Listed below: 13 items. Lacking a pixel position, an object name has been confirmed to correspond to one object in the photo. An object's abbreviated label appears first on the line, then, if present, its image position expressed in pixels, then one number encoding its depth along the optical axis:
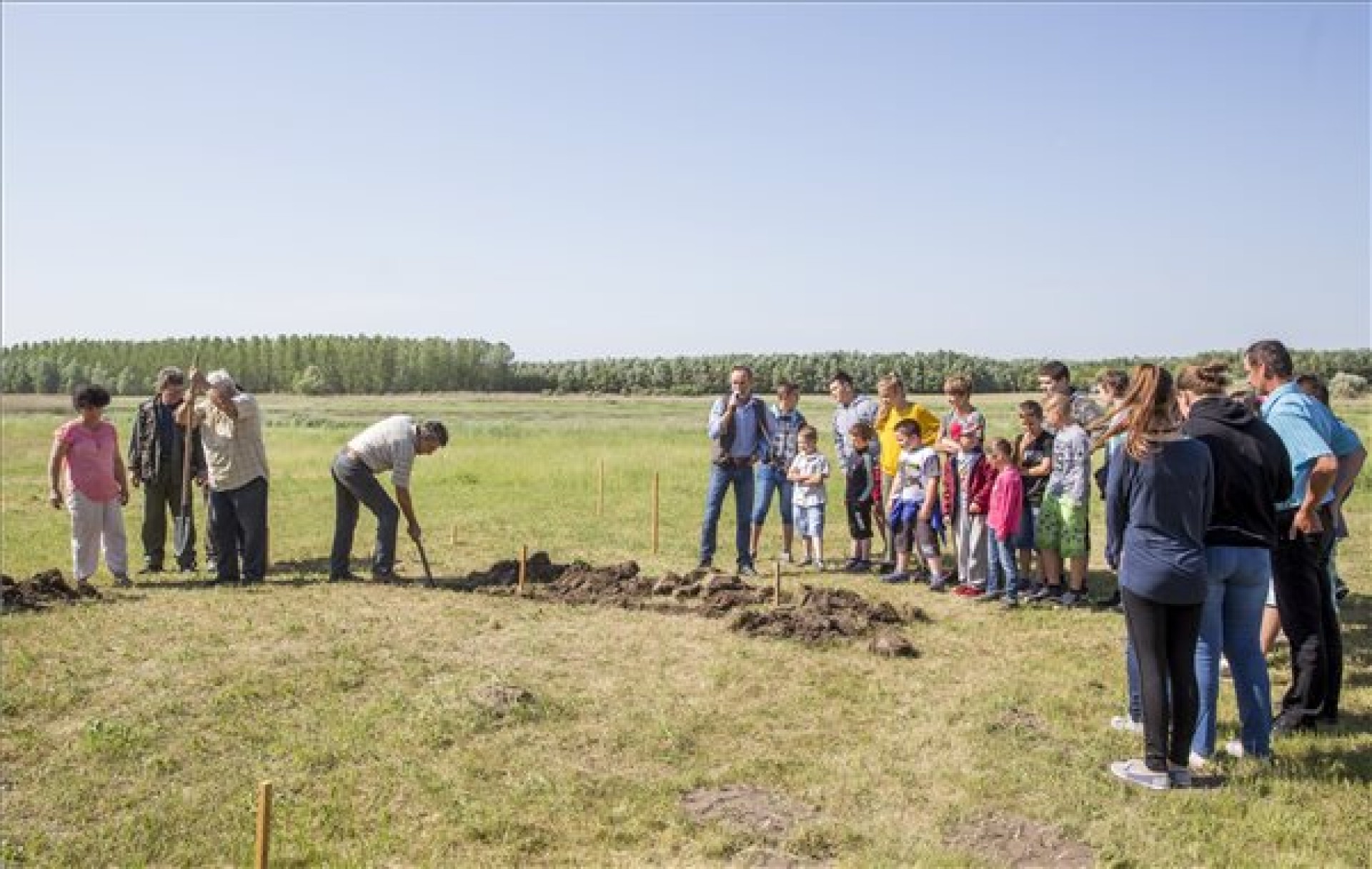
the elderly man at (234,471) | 11.23
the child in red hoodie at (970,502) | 10.82
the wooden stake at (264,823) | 4.16
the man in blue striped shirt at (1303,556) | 6.61
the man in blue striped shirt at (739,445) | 12.23
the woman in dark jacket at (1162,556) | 5.68
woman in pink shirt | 11.11
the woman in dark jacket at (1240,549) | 5.94
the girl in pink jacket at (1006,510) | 10.28
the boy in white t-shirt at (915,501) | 11.38
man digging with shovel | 11.31
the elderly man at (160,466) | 12.62
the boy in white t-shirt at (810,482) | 12.55
